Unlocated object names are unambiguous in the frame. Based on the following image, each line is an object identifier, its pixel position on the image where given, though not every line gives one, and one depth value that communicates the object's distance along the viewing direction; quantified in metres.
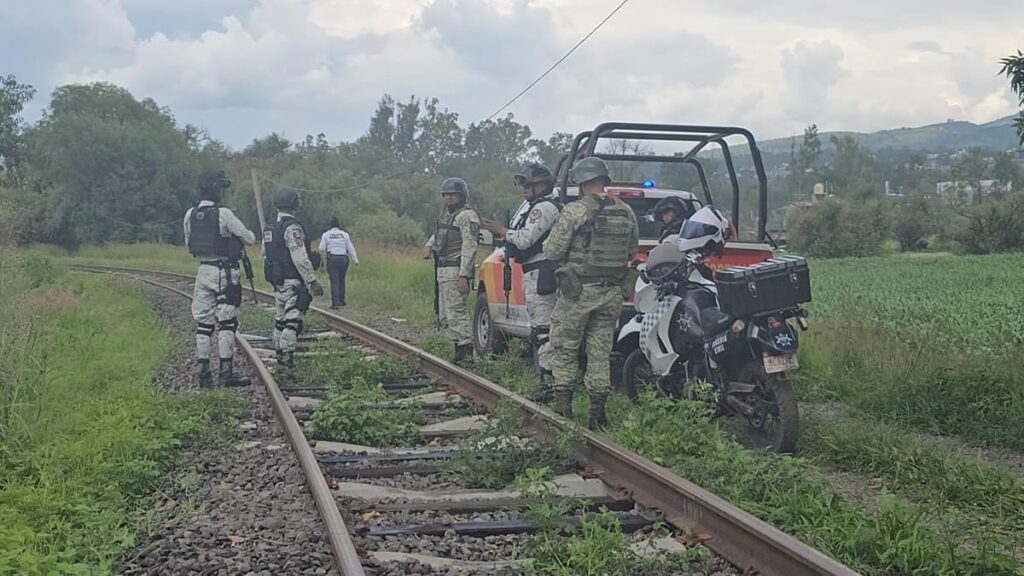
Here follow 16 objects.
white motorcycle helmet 7.12
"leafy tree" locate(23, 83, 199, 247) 53.25
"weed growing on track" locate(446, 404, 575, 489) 5.62
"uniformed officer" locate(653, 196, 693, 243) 8.02
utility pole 33.36
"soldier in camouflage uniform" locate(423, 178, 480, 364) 9.92
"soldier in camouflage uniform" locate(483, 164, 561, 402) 7.55
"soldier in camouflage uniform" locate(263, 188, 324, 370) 9.54
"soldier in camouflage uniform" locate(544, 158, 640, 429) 6.81
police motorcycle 6.21
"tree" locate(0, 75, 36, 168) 67.94
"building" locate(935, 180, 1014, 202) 69.41
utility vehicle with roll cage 8.38
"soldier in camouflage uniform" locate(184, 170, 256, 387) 9.33
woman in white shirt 18.36
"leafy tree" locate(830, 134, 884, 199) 97.19
